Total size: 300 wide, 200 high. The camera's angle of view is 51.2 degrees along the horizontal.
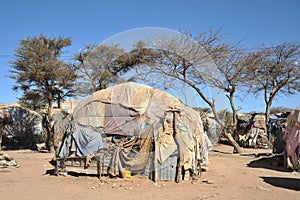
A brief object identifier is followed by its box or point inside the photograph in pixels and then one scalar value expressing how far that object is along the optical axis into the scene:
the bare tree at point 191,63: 13.49
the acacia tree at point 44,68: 16.81
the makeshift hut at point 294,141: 9.87
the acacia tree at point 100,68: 10.68
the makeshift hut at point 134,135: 8.08
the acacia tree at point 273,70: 17.53
